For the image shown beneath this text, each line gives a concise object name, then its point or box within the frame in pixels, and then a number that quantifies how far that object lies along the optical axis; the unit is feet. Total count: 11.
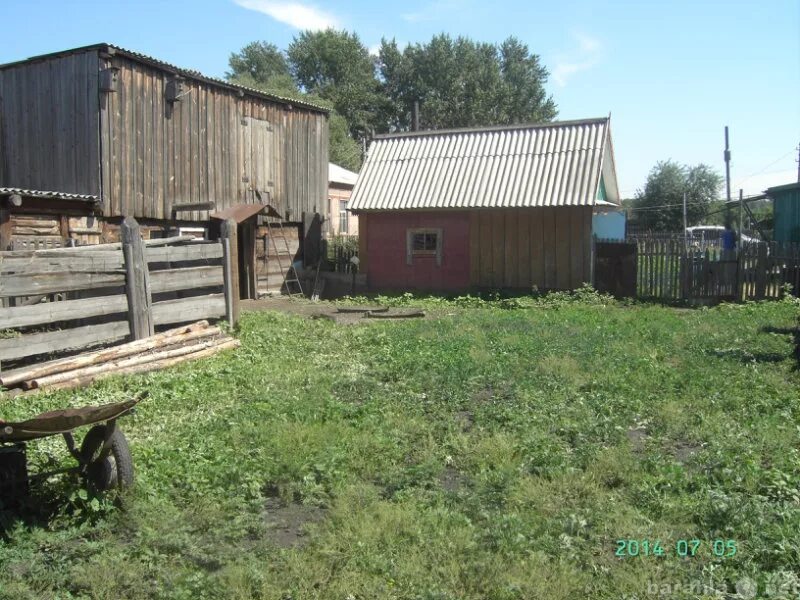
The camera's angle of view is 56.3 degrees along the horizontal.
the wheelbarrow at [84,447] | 15.24
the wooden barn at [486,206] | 60.70
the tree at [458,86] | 191.83
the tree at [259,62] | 234.17
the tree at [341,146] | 169.89
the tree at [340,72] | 202.28
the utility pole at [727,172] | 129.18
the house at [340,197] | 120.28
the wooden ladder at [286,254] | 68.90
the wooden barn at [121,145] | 53.16
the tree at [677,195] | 173.78
